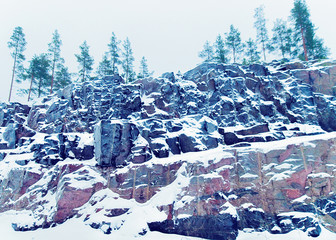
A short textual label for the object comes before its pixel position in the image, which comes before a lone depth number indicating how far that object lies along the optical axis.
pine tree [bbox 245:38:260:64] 38.97
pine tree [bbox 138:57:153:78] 41.55
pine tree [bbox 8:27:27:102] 35.63
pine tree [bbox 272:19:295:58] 35.72
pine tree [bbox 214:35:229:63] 37.03
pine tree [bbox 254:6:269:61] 39.07
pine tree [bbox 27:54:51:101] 35.38
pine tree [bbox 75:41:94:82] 37.20
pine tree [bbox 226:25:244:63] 38.69
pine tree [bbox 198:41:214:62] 41.12
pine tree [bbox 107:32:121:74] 39.13
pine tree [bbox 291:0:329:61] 32.47
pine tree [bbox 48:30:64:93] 36.59
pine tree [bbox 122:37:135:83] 39.27
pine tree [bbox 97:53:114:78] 38.12
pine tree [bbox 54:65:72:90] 36.34
